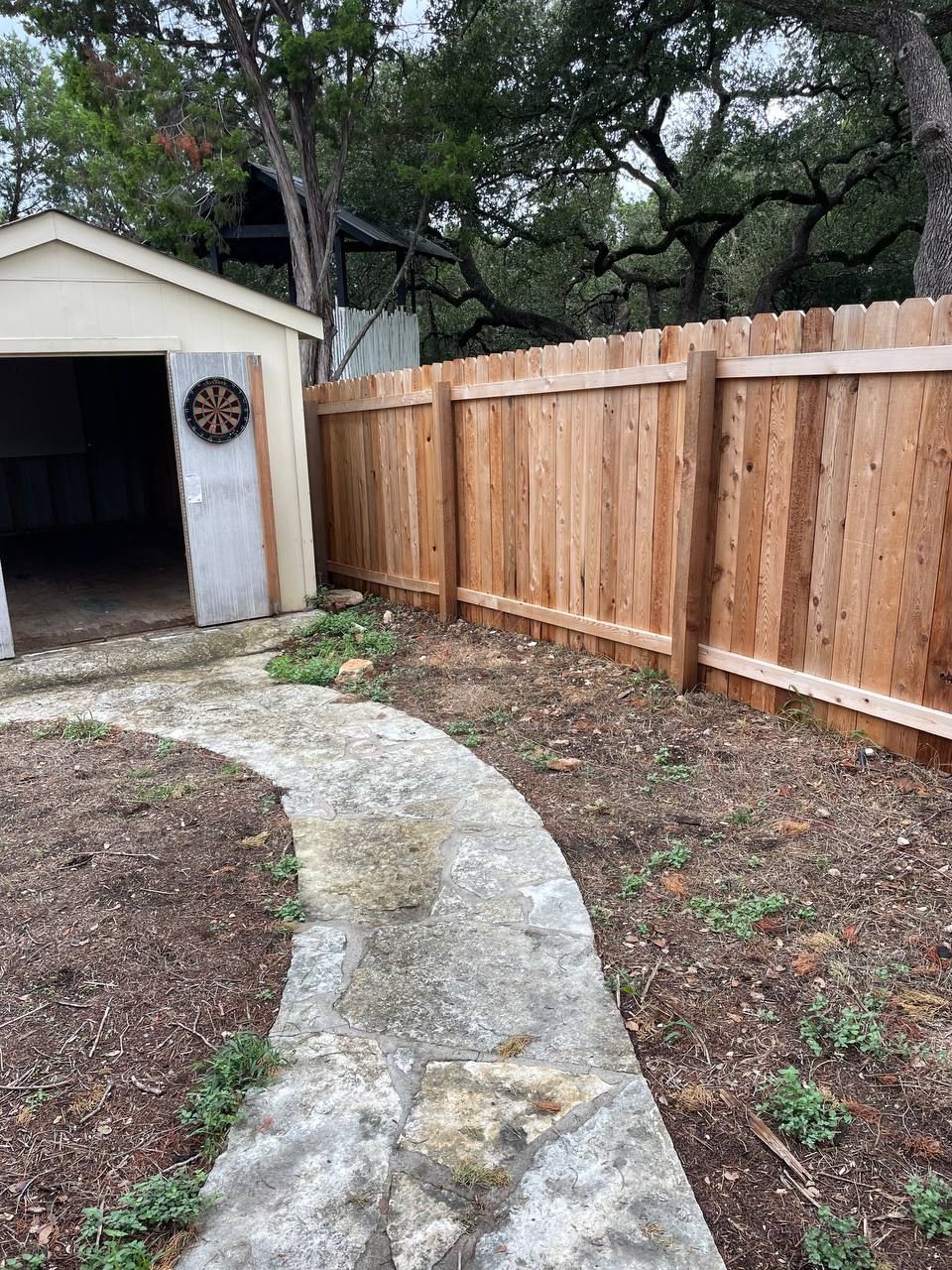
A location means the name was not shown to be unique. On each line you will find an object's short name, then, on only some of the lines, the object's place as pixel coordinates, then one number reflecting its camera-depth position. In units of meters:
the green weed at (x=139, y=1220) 1.71
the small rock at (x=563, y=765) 4.08
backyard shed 5.94
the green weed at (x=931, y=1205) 1.74
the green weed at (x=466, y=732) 4.50
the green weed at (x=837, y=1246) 1.68
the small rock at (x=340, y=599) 7.39
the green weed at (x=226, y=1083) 2.03
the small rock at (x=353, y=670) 5.71
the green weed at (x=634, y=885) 3.00
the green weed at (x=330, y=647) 5.81
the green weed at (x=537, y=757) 4.14
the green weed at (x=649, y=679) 4.84
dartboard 6.50
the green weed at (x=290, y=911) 2.91
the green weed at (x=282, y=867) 3.19
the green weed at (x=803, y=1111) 1.99
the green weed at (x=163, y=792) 3.86
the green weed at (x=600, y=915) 2.86
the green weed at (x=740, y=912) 2.77
